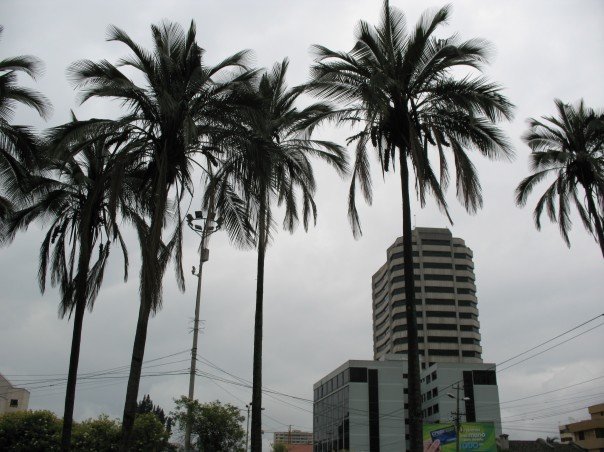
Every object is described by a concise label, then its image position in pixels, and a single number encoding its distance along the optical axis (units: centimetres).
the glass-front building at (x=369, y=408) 11956
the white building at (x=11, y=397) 8529
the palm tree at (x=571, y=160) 2331
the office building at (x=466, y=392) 11956
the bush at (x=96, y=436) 3391
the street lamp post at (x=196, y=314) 2752
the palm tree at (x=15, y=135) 1773
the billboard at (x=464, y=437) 6781
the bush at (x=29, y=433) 3306
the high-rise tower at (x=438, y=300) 14012
